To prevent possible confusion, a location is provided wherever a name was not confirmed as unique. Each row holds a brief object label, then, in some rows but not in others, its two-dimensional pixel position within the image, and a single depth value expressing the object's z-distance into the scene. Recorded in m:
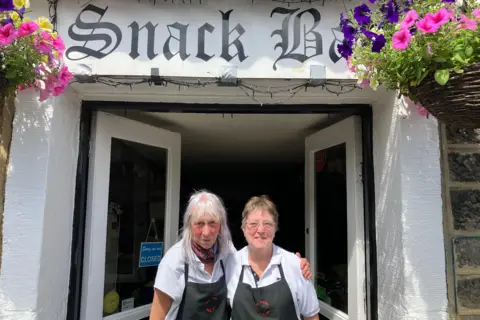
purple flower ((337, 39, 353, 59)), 1.85
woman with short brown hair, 1.91
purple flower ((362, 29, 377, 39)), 1.70
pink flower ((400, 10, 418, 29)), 1.57
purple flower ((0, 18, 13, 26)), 1.66
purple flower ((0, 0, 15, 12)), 1.58
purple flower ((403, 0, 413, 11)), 1.77
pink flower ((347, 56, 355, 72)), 1.89
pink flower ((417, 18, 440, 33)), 1.51
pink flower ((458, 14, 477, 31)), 1.52
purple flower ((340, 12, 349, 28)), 1.85
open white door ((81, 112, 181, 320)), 2.58
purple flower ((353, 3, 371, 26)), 1.74
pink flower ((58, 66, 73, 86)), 1.94
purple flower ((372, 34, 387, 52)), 1.65
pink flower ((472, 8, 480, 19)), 1.55
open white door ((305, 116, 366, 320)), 2.61
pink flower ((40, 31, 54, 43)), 1.77
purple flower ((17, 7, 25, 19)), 1.73
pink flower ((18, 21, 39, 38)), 1.69
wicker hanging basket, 1.49
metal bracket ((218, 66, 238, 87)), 2.20
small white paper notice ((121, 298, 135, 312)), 2.87
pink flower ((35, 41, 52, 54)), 1.77
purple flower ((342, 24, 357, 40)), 1.80
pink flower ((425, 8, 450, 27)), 1.50
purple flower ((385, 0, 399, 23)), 1.69
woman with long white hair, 1.93
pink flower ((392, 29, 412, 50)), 1.56
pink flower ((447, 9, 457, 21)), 1.54
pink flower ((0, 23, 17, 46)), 1.64
